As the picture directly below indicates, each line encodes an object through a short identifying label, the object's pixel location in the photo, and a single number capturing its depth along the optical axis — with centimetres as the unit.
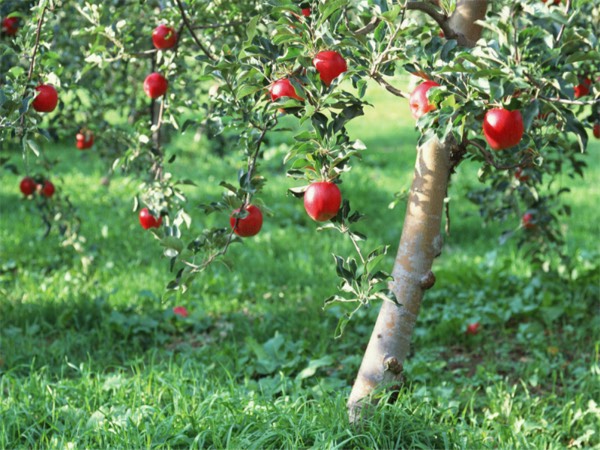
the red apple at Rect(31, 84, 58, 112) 217
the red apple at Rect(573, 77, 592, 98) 253
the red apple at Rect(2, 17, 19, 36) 326
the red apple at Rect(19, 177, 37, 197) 385
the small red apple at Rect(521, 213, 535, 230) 358
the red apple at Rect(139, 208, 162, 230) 269
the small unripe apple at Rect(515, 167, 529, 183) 297
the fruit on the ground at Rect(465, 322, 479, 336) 365
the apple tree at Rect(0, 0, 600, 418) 160
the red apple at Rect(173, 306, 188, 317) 380
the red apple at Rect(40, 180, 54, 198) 394
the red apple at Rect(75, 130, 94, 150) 362
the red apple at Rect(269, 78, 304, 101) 184
